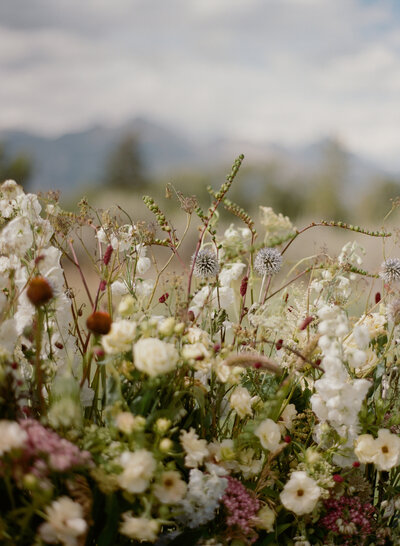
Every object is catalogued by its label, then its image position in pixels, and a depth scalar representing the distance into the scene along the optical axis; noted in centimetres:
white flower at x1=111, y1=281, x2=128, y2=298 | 129
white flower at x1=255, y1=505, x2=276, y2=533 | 102
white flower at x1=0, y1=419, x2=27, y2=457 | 73
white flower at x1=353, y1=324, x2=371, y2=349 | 102
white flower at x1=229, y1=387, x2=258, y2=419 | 102
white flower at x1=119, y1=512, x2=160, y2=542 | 80
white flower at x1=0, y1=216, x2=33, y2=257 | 103
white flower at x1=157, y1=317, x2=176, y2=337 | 91
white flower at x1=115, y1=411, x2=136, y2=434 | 82
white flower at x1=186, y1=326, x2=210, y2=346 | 103
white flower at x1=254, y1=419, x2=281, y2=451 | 101
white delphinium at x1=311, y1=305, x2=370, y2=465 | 97
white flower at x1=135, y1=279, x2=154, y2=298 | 127
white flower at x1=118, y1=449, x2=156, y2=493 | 80
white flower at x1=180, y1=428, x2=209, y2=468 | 91
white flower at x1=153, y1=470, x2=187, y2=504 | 85
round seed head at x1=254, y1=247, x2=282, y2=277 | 130
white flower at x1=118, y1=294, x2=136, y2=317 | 91
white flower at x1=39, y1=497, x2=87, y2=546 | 74
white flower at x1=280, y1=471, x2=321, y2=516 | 101
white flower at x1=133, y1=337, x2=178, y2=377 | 84
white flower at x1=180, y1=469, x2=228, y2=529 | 90
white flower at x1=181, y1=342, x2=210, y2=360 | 92
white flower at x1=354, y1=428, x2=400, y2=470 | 106
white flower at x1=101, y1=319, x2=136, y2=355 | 87
